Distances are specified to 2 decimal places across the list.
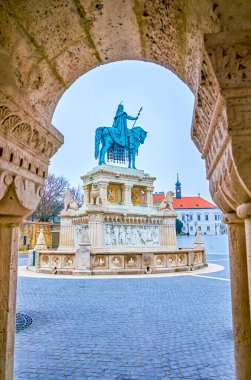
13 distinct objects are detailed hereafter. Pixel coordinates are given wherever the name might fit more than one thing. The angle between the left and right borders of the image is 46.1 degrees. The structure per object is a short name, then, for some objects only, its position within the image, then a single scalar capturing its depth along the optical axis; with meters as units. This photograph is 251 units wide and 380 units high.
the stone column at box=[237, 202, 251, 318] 1.60
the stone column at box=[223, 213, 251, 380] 1.94
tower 78.99
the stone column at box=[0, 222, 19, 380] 2.01
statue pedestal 10.81
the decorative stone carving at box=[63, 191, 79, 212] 14.39
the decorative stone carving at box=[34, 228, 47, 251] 14.17
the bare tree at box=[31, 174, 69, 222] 36.03
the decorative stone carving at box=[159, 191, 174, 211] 15.02
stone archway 1.49
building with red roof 71.38
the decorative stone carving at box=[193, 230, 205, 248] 14.43
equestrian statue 16.17
